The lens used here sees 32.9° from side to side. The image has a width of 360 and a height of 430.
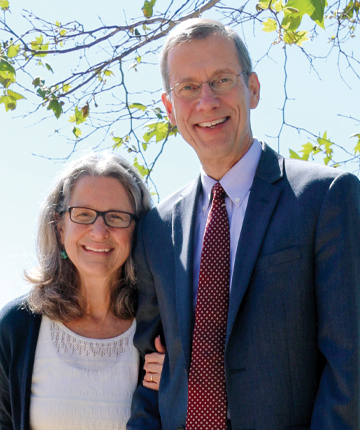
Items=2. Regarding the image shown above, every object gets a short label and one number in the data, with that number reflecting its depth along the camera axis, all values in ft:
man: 6.41
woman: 8.55
